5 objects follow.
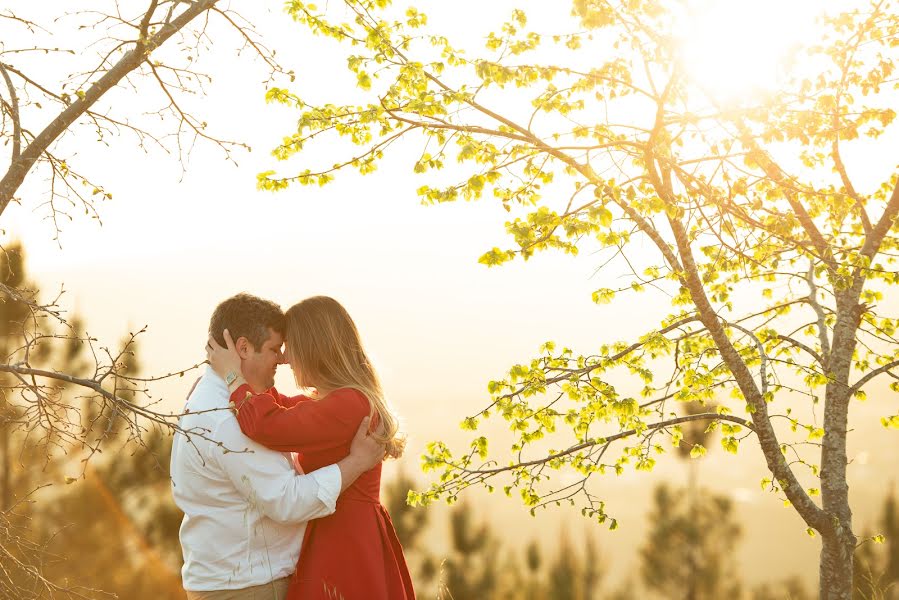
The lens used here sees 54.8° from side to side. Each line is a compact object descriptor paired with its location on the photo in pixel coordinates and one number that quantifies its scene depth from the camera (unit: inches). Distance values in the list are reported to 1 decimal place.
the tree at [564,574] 916.0
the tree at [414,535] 774.5
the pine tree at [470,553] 840.9
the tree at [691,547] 967.0
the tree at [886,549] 505.0
